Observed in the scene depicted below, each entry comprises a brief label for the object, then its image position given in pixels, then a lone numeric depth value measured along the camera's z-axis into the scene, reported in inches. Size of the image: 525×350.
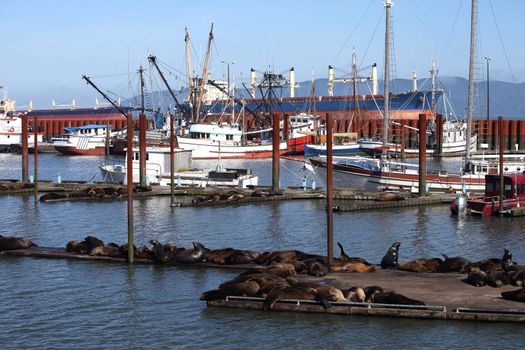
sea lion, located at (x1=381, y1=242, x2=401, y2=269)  1125.7
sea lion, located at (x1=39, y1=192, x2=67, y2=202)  2060.8
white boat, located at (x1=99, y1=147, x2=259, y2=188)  2287.2
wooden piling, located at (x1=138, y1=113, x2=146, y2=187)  2110.6
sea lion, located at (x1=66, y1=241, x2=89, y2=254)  1274.6
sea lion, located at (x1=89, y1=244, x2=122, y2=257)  1243.2
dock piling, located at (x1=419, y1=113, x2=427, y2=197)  1940.2
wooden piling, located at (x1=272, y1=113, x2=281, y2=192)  2092.8
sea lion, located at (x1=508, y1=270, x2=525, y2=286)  958.4
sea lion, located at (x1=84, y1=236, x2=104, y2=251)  1282.0
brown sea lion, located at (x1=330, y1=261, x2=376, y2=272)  1067.9
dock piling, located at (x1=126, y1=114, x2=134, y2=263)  1200.8
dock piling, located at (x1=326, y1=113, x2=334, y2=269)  1093.1
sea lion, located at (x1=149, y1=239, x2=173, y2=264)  1198.9
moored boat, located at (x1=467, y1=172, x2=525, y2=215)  1712.6
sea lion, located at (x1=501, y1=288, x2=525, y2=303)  906.6
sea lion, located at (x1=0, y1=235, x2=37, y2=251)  1325.0
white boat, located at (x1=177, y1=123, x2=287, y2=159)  3727.9
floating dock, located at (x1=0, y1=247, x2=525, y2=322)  882.8
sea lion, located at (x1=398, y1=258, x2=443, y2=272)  1082.1
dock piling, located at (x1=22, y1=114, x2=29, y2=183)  2379.4
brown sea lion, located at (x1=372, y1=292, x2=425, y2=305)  904.9
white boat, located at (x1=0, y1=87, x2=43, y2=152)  4719.5
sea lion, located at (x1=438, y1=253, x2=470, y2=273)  1065.5
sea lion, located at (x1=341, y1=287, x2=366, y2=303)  927.7
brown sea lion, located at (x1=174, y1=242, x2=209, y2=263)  1187.9
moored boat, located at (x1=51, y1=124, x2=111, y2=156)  4488.2
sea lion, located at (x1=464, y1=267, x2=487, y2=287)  975.6
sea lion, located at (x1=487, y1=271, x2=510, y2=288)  965.2
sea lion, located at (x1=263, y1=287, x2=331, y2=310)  932.0
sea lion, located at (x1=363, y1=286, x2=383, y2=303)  928.8
